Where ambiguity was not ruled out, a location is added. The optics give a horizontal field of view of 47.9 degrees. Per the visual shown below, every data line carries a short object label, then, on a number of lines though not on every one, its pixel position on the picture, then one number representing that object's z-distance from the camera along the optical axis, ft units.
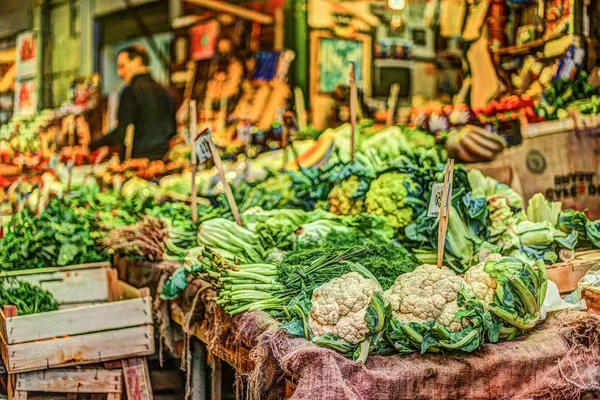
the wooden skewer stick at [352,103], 13.41
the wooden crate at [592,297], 8.87
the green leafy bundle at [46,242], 14.89
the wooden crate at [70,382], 11.53
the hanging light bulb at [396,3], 25.77
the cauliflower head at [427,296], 8.00
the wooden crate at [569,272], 10.39
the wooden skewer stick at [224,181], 12.51
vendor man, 28.30
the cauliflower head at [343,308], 7.82
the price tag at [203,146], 12.85
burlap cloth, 7.45
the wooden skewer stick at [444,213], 8.90
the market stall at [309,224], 8.03
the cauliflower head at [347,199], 13.25
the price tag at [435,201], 9.33
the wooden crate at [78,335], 11.36
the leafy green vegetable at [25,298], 12.48
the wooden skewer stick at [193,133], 13.38
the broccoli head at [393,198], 12.14
